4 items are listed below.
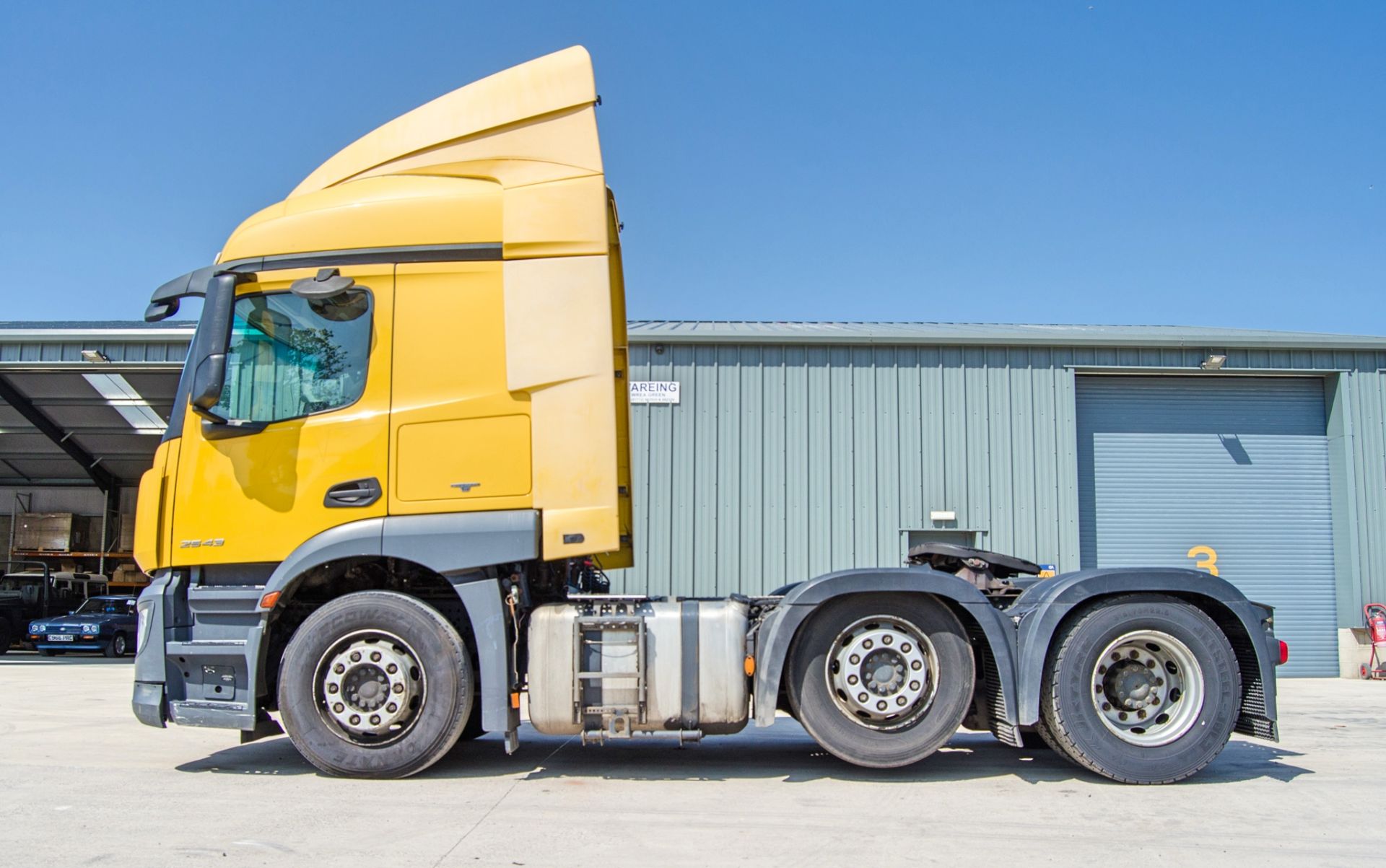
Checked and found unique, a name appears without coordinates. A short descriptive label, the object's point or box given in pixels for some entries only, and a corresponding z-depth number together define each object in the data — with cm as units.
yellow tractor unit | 588
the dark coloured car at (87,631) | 2178
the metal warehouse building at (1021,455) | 1541
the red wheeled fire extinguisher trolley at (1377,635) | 1543
